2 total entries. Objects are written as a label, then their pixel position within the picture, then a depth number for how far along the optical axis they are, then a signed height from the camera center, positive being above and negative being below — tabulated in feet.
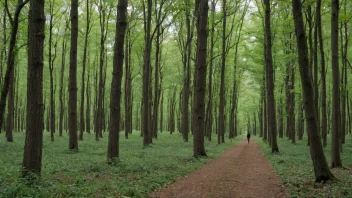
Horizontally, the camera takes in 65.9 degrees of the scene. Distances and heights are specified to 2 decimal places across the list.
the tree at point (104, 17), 74.23 +26.12
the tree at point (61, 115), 87.98 -1.60
